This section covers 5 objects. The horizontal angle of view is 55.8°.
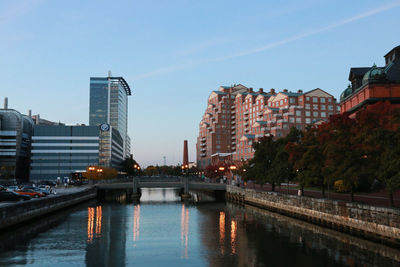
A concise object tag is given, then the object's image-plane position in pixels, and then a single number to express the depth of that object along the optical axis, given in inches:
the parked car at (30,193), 2628.0
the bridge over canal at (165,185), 4087.1
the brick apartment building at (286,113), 5984.3
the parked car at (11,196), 2326.5
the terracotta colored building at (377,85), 2679.6
